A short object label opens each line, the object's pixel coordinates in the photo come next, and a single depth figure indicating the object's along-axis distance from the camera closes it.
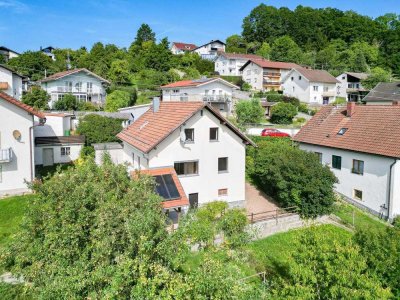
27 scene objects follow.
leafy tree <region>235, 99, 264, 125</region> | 45.91
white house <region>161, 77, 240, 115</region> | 55.41
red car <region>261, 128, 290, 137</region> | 40.02
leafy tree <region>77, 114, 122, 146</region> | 34.94
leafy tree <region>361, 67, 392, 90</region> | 71.31
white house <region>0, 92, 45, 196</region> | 23.22
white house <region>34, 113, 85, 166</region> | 31.38
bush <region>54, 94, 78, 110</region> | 50.28
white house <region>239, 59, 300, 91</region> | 75.29
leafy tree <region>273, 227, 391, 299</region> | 9.35
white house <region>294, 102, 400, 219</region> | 23.16
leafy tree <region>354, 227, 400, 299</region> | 11.26
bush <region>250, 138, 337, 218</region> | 22.50
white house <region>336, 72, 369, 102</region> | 72.50
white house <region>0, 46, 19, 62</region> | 92.61
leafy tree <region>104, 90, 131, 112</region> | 51.88
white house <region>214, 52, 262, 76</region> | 87.38
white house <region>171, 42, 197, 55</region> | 123.01
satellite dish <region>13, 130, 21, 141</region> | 23.70
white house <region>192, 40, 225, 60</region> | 117.37
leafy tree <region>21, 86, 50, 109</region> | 48.50
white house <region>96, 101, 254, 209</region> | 21.69
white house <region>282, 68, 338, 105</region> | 66.44
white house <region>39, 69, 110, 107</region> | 54.00
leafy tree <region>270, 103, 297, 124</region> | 49.31
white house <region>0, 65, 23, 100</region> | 49.28
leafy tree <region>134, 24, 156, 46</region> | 102.88
